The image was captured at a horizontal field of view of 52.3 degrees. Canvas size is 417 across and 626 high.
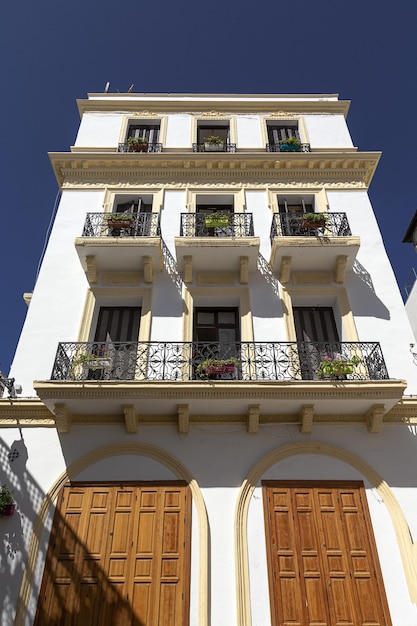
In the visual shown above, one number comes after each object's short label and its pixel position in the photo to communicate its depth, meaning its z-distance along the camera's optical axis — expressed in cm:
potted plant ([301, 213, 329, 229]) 1222
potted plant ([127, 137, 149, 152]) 1506
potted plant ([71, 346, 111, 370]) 957
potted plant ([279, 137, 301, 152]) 1501
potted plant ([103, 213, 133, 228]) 1229
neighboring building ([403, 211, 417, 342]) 1408
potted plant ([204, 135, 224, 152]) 1503
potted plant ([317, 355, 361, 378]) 932
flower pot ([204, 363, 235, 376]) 945
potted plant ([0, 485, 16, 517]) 843
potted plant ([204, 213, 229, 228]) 1226
